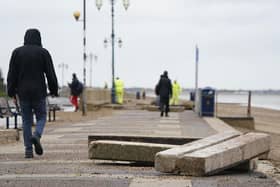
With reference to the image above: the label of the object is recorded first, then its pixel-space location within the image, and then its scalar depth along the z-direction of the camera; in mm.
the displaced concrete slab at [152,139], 11242
